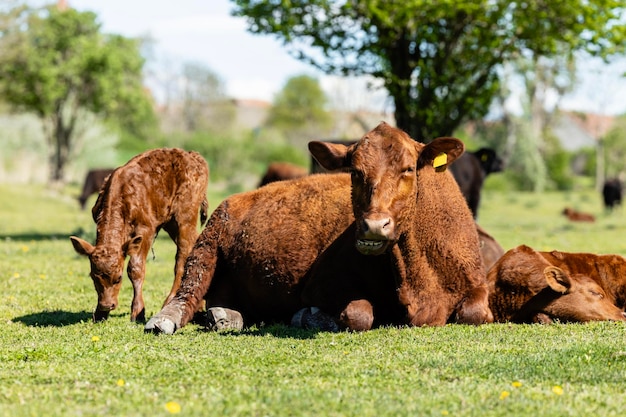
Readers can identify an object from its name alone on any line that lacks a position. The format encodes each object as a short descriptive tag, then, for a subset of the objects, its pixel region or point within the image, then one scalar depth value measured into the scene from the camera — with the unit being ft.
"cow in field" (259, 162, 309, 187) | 91.09
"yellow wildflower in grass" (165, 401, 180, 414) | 16.70
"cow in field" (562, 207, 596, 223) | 112.57
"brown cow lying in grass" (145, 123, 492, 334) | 24.94
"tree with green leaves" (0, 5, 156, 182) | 155.88
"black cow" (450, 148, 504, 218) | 78.64
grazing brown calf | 29.96
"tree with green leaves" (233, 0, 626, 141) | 78.64
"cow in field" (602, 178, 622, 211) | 132.16
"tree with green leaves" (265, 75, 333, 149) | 378.12
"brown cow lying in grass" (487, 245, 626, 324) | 28.04
